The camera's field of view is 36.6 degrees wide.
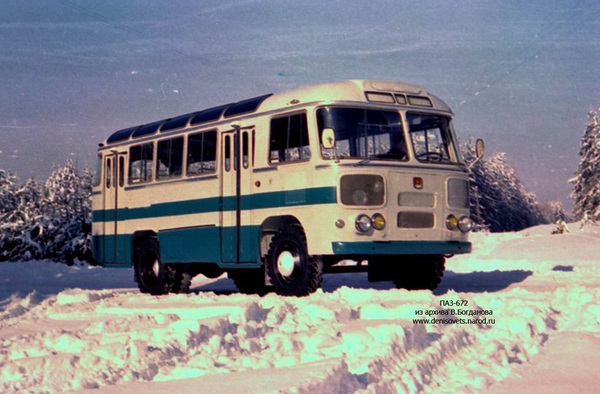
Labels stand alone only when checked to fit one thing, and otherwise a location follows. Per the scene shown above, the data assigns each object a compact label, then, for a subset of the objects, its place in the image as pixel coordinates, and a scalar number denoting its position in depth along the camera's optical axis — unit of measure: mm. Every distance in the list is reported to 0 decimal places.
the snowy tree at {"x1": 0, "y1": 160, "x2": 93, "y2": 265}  45281
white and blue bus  12750
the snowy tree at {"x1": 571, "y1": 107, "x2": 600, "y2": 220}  62094
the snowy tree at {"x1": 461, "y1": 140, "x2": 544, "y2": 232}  76375
